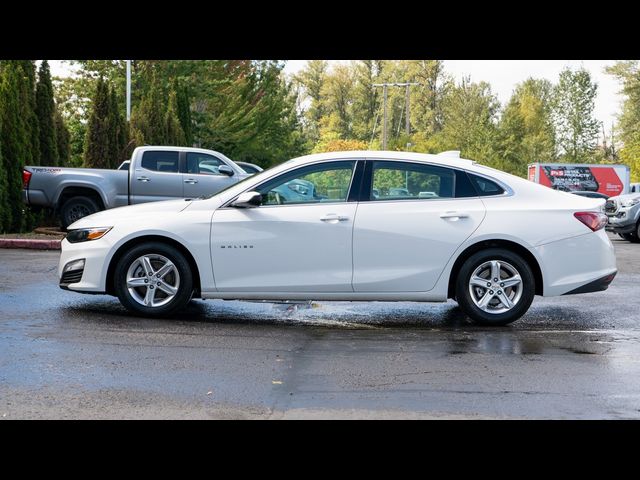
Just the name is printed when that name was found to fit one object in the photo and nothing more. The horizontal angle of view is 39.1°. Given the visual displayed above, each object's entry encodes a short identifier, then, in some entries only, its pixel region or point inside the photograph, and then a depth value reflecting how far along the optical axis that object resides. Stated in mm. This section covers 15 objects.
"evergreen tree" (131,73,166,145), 28891
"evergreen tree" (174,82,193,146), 34188
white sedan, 8242
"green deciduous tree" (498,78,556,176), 68438
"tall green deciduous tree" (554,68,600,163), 69875
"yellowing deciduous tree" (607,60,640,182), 65562
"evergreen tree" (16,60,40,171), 20062
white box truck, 46094
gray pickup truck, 17797
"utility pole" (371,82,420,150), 69656
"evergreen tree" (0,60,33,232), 19312
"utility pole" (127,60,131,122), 34500
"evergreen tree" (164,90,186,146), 30278
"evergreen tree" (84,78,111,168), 22578
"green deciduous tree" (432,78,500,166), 64625
